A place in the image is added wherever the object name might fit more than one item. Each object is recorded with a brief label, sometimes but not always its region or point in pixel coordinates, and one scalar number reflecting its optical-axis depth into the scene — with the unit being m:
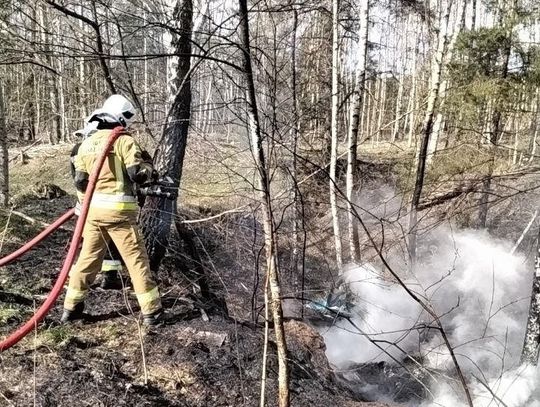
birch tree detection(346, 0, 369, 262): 10.13
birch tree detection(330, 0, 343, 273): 10.31
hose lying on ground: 3.97
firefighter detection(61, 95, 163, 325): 3.85
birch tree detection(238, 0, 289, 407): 2.31
